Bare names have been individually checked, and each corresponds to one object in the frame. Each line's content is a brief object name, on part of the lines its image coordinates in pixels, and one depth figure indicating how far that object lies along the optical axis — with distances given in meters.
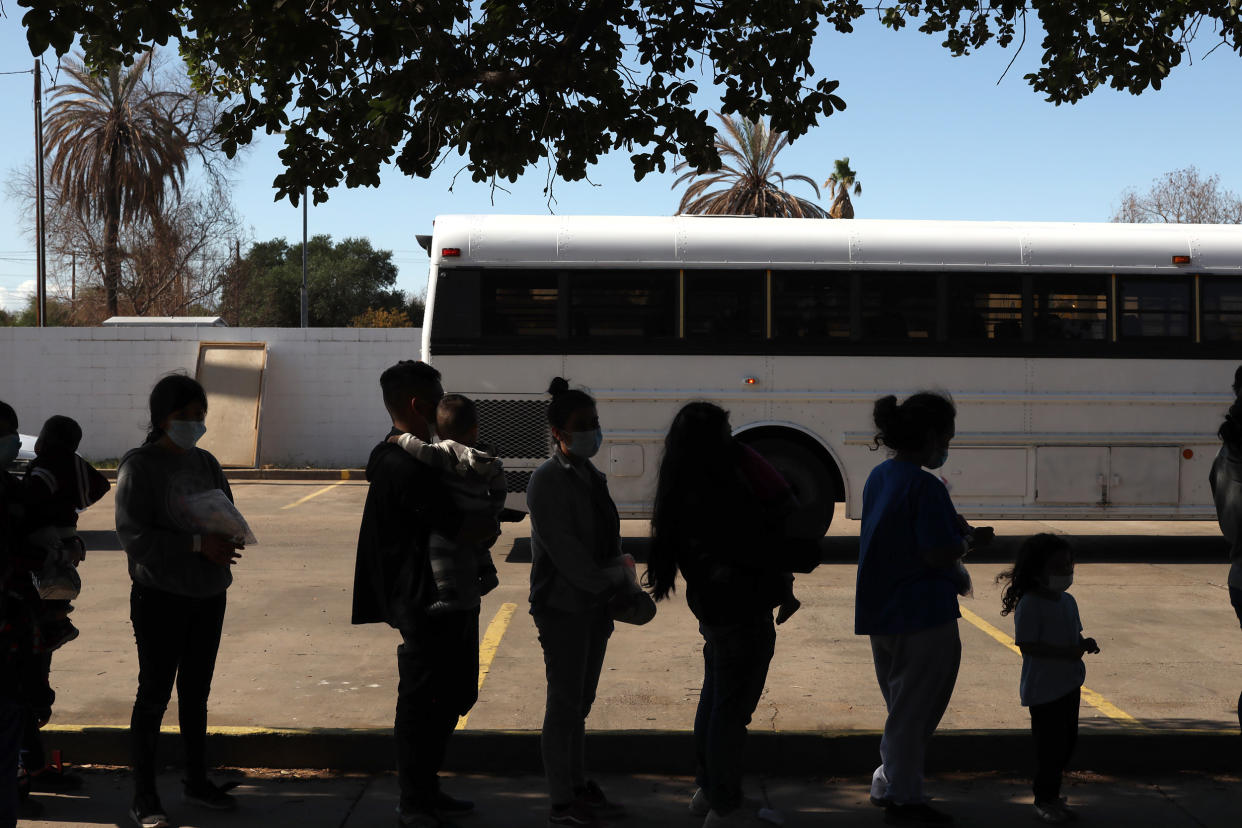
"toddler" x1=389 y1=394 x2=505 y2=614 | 4.43
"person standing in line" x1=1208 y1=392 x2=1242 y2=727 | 4.96
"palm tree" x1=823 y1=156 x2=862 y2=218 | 45.94
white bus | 11.51
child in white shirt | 4.70
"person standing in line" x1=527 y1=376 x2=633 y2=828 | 4.52
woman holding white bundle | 4.61
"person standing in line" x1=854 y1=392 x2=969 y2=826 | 4.57
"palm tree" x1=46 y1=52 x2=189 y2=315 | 37.88
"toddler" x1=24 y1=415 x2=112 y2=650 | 4.38
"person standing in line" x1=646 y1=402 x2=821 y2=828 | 4.35
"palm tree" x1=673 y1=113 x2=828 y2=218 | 32.50
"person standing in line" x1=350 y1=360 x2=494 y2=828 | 4.45
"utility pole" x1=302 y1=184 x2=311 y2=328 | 41.53
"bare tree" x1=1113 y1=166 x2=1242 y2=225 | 47.66
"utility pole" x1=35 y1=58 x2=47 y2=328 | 29.67
